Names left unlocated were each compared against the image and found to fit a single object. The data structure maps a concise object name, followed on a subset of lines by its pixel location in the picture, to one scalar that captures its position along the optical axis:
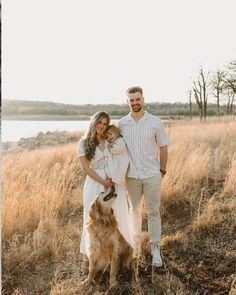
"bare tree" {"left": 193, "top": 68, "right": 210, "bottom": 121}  28.37
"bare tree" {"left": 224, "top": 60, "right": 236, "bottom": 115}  25.08
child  4.06
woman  4.05
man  4.18
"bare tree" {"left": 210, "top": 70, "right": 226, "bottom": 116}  25.53
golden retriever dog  3.83
